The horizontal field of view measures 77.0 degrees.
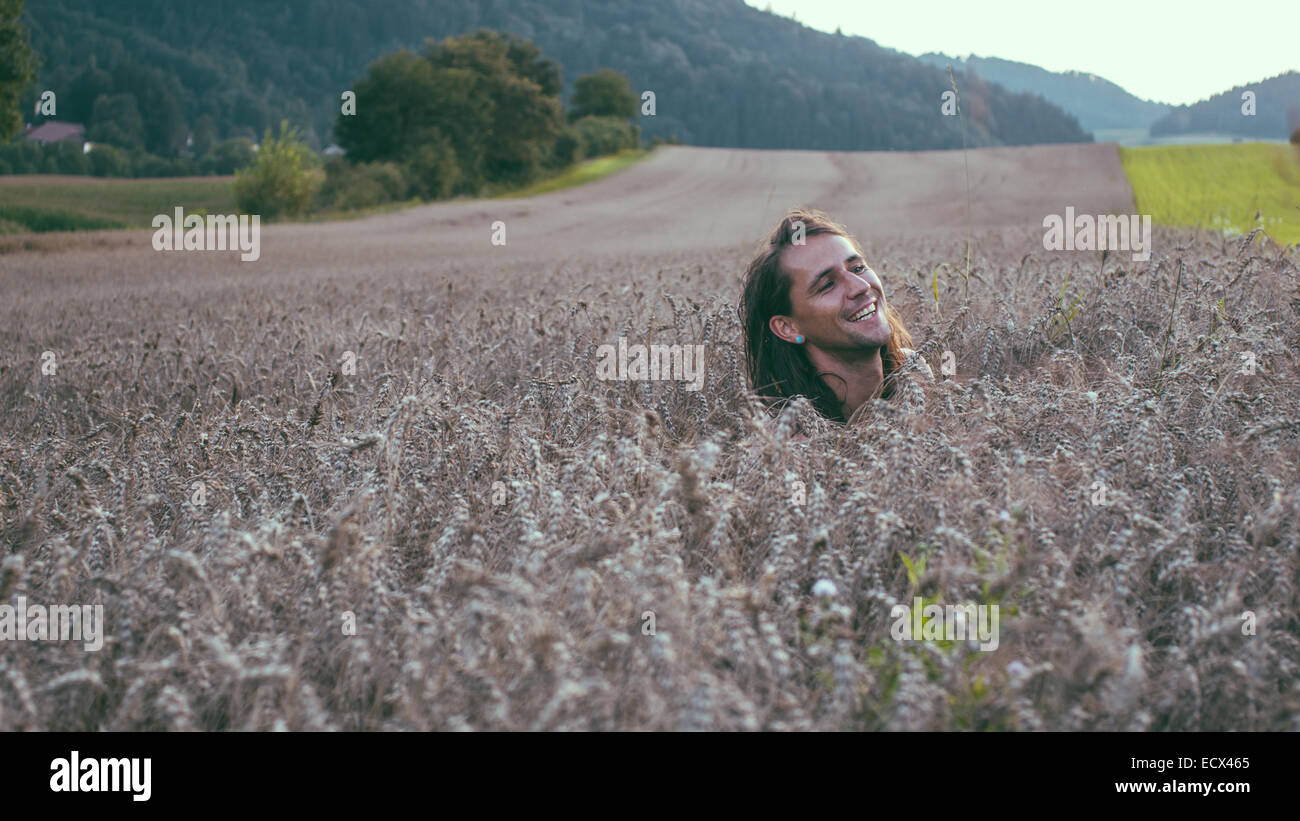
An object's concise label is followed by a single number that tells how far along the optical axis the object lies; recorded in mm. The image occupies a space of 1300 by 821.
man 3123
